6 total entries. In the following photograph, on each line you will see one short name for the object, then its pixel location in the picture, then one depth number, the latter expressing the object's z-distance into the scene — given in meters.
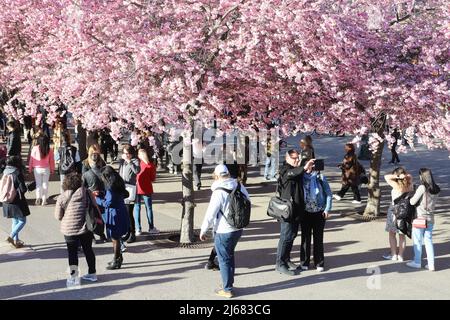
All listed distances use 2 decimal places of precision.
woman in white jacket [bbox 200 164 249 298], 7.13
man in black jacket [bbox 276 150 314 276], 8.02
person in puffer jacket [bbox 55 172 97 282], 7.49
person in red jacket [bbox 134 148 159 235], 10.44
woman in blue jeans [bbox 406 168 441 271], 8.42
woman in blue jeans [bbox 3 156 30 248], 9.17
